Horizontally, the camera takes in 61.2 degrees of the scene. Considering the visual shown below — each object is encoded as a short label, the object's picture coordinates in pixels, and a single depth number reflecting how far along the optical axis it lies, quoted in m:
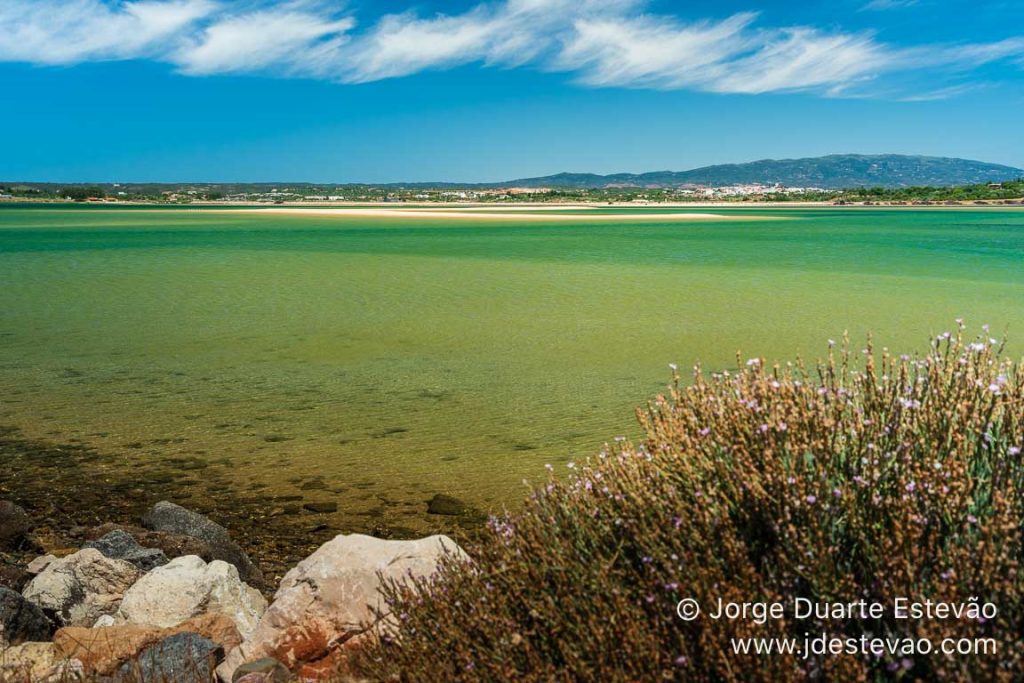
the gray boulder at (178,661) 4.85
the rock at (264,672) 4.71
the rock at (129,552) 7.28
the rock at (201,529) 7.41
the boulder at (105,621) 6.32
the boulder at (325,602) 5.21
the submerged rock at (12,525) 7.88
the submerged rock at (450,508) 8.45
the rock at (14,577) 6.68
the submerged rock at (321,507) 8.66
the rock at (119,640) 5.28
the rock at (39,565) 7.10
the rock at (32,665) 4.76
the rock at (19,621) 5.62
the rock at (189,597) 6.27
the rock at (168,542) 7.45
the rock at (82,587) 6.35
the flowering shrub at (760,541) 2.90
